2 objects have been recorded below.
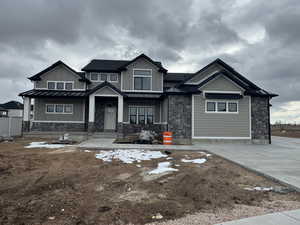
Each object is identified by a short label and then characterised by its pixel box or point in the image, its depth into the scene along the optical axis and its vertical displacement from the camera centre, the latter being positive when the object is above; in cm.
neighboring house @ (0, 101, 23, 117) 3369 +223
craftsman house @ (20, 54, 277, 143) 1209 +159
